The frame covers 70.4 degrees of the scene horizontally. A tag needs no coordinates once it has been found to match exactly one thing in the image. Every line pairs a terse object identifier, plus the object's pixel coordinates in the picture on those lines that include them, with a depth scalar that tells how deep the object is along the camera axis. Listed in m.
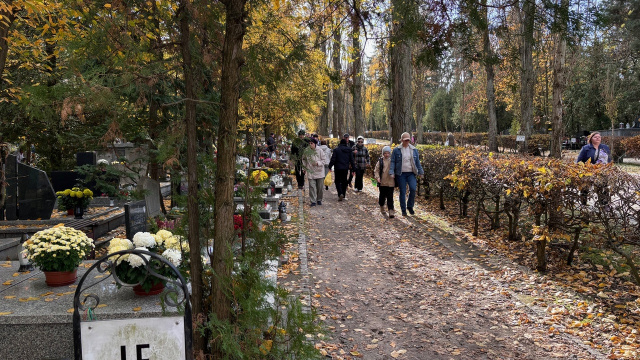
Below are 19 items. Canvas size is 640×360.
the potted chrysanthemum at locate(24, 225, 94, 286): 4.11
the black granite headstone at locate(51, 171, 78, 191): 11.22
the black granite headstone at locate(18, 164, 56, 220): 9.16
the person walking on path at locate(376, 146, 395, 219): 10.85
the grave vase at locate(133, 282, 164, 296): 3.78
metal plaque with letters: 2.55
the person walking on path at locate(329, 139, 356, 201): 13.41
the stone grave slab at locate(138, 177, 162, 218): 7.81
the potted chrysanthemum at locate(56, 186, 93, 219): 8.88
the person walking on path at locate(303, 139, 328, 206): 12.71
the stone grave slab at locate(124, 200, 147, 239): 6.27
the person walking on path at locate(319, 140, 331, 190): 14.34
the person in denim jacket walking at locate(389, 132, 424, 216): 10.56
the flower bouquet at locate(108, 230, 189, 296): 3.62
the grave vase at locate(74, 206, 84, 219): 8.93
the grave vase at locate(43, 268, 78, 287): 4.23
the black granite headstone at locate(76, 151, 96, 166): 12.21
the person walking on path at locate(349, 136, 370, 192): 15.22
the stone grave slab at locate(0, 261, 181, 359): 3.54
